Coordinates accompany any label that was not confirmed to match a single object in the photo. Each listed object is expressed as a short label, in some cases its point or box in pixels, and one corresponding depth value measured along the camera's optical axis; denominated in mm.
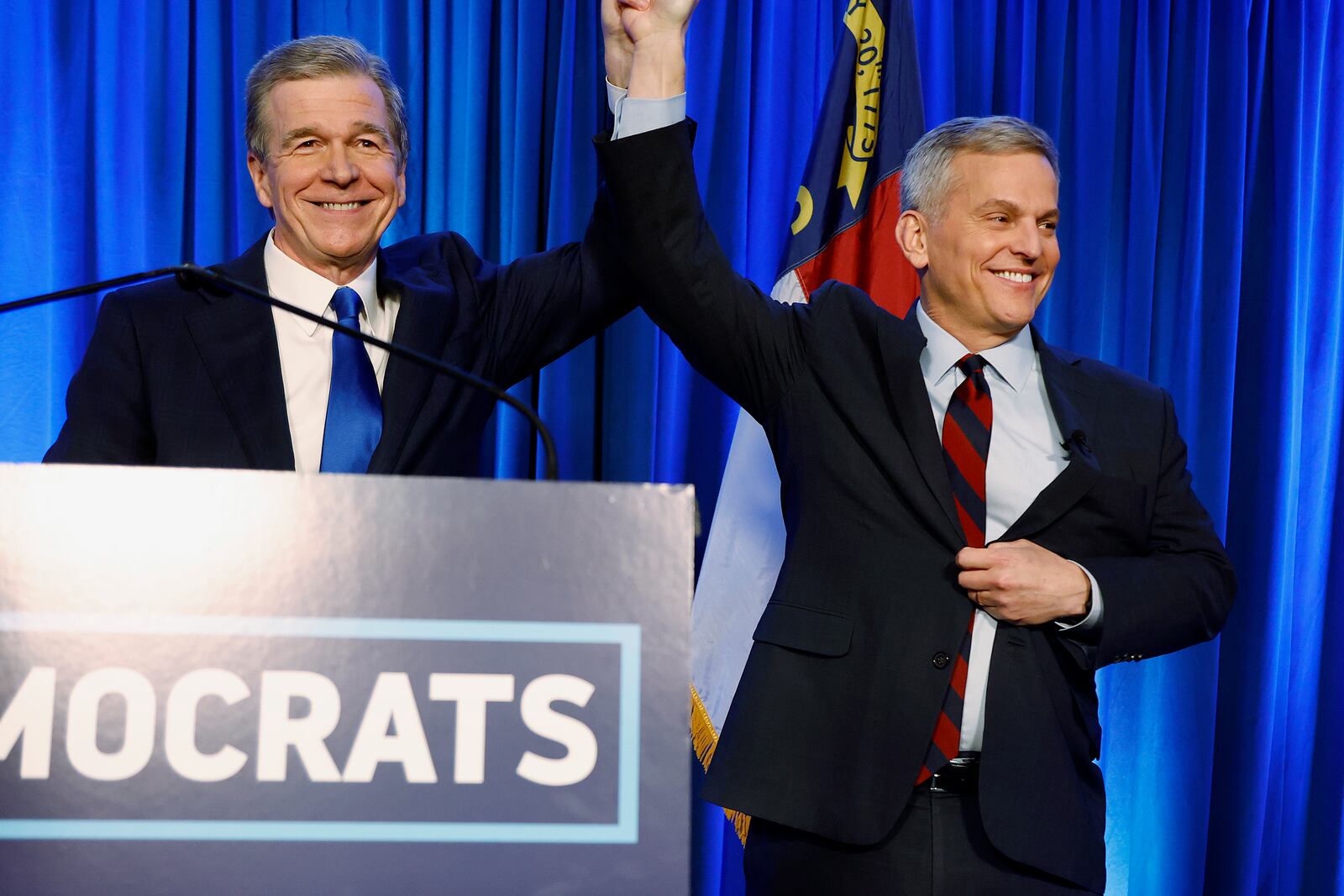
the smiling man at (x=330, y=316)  3275
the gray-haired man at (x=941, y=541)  3247
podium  2701
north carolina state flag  4297
